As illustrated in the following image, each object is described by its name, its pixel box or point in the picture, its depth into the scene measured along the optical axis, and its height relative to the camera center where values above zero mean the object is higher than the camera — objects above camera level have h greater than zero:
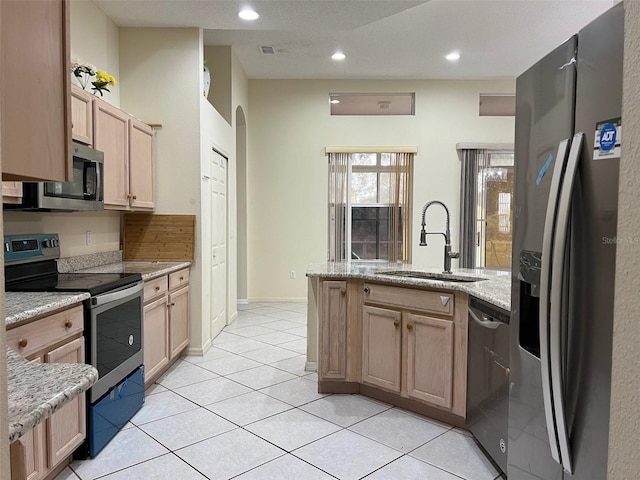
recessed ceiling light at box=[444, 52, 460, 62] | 5.41 +2.09
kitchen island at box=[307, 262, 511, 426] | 2.55 -0.69
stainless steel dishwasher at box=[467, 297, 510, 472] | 2.06 -0.77
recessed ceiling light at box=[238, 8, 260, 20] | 3.59 +1.72
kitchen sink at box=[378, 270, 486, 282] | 2.89 -0.36
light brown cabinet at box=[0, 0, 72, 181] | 0.74 +0.24
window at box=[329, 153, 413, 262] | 6.48 +0.26
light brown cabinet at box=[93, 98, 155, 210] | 3.13 +0.51
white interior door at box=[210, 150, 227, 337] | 4.54 -0.22
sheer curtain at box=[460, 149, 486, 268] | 6.43 +0.31
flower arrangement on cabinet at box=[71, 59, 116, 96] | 3.01 +1.02
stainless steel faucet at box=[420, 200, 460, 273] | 3.01 -0.20
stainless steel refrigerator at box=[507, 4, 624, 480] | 1.09 -0.04
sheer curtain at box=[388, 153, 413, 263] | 6.46 +0.33
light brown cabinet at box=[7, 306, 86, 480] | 1.82 -0.68
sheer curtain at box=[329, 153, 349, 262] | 6.50 +0.30
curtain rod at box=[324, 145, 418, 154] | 6.40 +1.07
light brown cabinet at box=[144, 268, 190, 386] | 3.10 -0.78
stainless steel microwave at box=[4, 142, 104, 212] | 2.37 +0.17
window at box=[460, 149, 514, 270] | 6.44 +0.24
